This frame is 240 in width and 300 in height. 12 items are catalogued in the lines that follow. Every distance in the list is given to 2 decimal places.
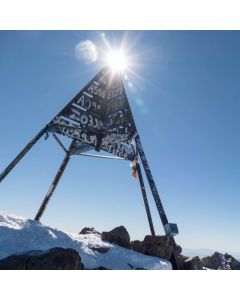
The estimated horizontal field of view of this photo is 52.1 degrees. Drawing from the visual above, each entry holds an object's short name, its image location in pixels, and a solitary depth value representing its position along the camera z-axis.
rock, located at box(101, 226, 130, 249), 8.28
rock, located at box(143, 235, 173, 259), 7.55
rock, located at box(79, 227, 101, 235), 11.09
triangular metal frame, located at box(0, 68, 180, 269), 7.55
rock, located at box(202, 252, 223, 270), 11.13
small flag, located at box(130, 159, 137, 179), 10.43
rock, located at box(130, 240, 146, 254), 8.08
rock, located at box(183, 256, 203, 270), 7.95
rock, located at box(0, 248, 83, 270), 4.44
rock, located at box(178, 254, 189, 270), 8.03
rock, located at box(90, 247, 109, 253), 6.57
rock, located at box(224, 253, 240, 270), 11.04
